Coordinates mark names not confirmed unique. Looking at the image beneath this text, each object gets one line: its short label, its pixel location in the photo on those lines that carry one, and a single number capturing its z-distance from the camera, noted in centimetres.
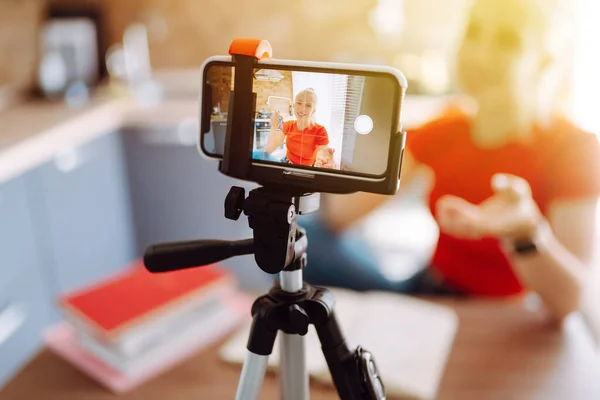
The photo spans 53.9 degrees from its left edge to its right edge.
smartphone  54
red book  96
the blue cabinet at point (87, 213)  191
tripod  59
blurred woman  108
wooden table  85
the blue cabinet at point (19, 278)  167
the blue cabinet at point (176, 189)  217
